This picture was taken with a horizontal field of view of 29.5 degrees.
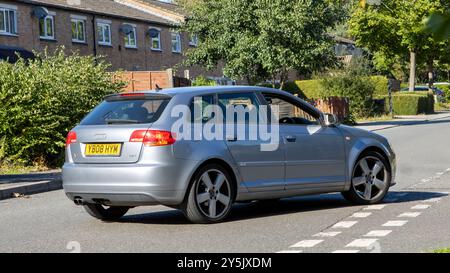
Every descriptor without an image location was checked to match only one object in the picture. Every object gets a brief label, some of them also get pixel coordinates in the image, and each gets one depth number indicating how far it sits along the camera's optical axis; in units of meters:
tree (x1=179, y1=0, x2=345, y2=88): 35.94
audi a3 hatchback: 9.18
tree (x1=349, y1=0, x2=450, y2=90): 60.06
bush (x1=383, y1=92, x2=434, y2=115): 56.50
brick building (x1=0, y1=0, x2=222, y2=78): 40.34
